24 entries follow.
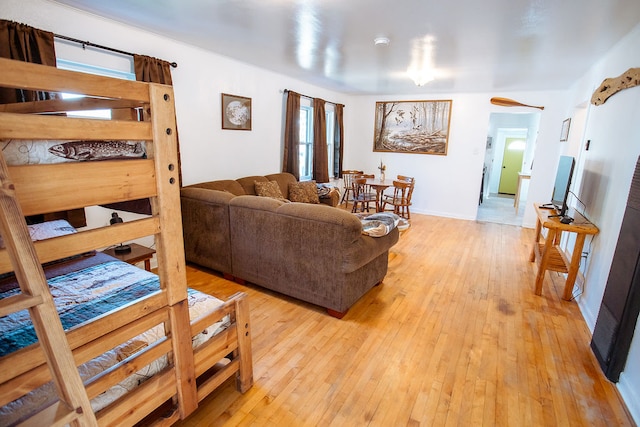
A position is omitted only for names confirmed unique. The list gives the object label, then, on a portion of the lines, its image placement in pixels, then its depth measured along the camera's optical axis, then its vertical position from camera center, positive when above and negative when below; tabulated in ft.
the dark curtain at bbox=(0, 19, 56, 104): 6.95 +2.03
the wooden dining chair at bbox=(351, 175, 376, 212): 17.63 -2.85
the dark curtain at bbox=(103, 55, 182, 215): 9.53 +2.20
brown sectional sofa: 7.77 -2.84
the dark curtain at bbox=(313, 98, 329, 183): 18.48 +0.08
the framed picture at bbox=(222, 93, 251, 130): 13.04 +1.29
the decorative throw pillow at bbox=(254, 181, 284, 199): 13.52 -2.04
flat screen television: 9.72 -1.09
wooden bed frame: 2.53 -1.05
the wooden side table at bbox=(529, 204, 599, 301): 8.86 -3.06
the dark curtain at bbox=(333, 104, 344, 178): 21.03 +0.24
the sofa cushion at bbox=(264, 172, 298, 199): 15.27 -1.81
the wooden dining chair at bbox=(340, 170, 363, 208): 20.88 -2.40
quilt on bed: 3.72 -2.66
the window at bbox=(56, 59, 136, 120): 8.33 +1.93
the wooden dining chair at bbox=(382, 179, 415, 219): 17.24 -3.15
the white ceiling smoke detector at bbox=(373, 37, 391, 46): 9.47 +3.25
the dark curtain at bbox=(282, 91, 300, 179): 16.15 +0.46
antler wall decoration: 7.54 +1.87
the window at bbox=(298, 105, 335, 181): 18.67 +0.01
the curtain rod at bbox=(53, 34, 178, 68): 7.99 +2.53
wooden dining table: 17.10 -2.15
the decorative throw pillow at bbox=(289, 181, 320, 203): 15.51 -2.44
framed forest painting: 19.85 +1.34
